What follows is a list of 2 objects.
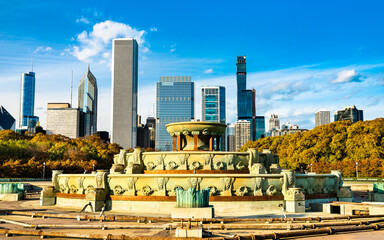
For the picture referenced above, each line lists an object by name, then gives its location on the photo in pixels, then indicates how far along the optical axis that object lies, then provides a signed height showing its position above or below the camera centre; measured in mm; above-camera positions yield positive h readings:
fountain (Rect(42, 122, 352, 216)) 21469 -1869
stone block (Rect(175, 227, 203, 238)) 13516 -2906
